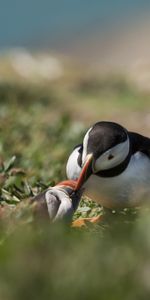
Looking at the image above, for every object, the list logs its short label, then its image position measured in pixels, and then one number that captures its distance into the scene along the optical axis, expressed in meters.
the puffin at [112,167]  9.02
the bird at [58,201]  8.34
